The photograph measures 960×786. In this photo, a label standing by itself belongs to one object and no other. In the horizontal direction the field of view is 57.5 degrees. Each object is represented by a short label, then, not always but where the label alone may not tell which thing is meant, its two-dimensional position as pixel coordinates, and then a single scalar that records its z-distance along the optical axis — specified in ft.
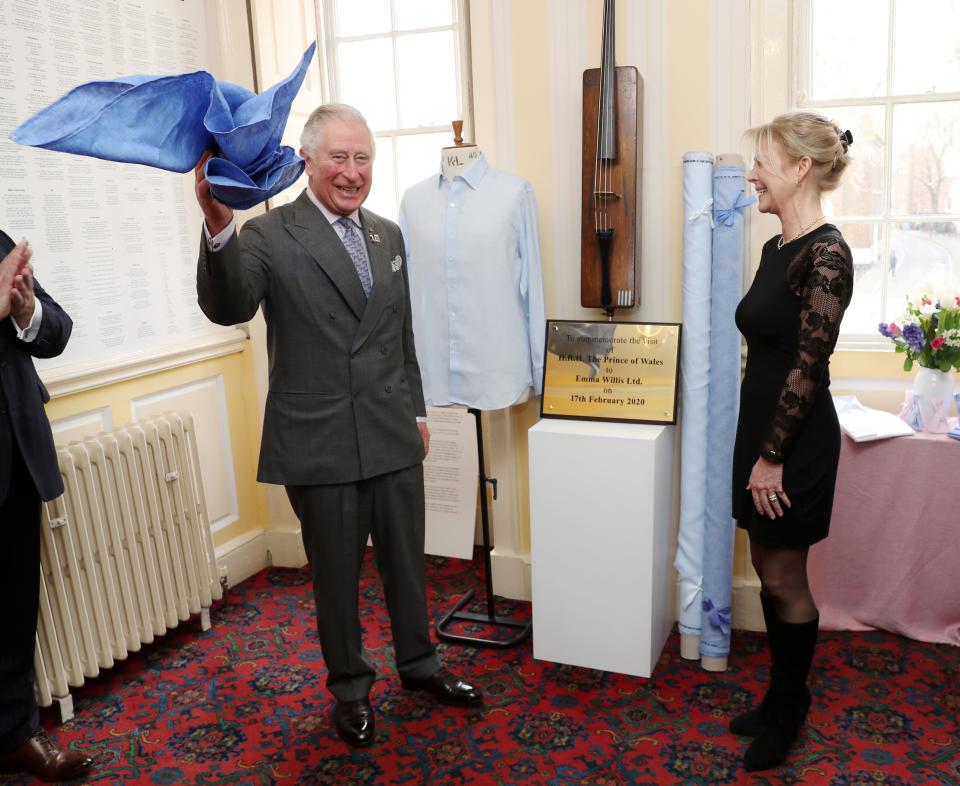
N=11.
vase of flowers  8.95
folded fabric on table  9.09
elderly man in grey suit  7.37
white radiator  8.48
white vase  9.12
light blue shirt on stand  9.21
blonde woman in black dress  6.66
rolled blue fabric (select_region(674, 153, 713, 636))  8.72
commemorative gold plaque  9.00
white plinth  8.61
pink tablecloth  9.15
